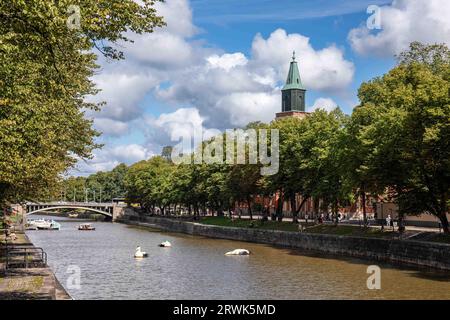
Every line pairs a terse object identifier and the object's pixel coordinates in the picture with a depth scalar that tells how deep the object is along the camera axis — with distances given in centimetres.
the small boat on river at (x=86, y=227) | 12750
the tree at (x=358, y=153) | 5834
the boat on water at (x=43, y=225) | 13262
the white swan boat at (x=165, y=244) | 8096
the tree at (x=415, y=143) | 4978
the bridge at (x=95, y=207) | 16575
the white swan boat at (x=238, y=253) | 6662
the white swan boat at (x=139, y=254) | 6594
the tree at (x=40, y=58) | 1881
